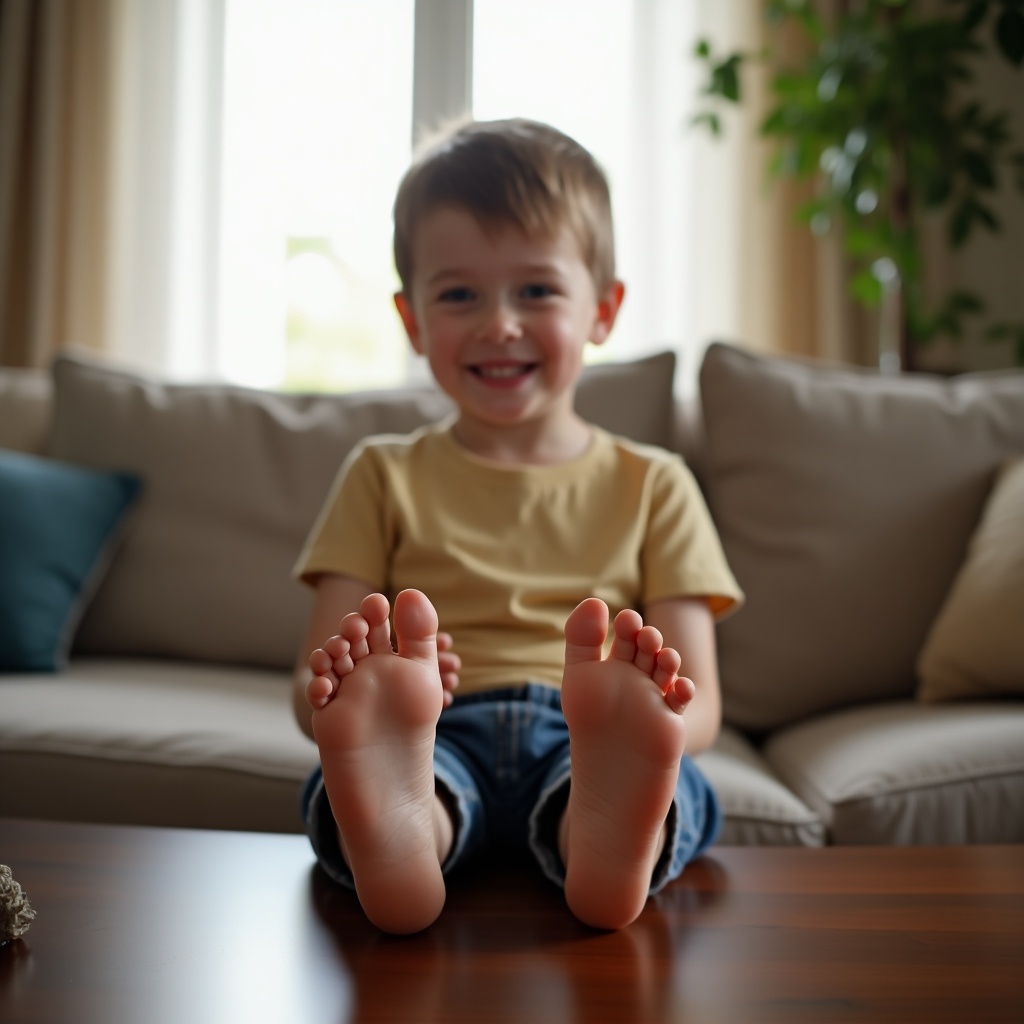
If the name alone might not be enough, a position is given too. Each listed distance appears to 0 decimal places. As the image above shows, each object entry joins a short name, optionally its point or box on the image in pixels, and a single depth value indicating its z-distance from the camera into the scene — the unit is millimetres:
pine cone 736
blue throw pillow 1627
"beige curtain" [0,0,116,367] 3035
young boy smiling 931
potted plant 2158
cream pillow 1401
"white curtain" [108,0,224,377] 3088
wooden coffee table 656
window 3127
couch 1229
